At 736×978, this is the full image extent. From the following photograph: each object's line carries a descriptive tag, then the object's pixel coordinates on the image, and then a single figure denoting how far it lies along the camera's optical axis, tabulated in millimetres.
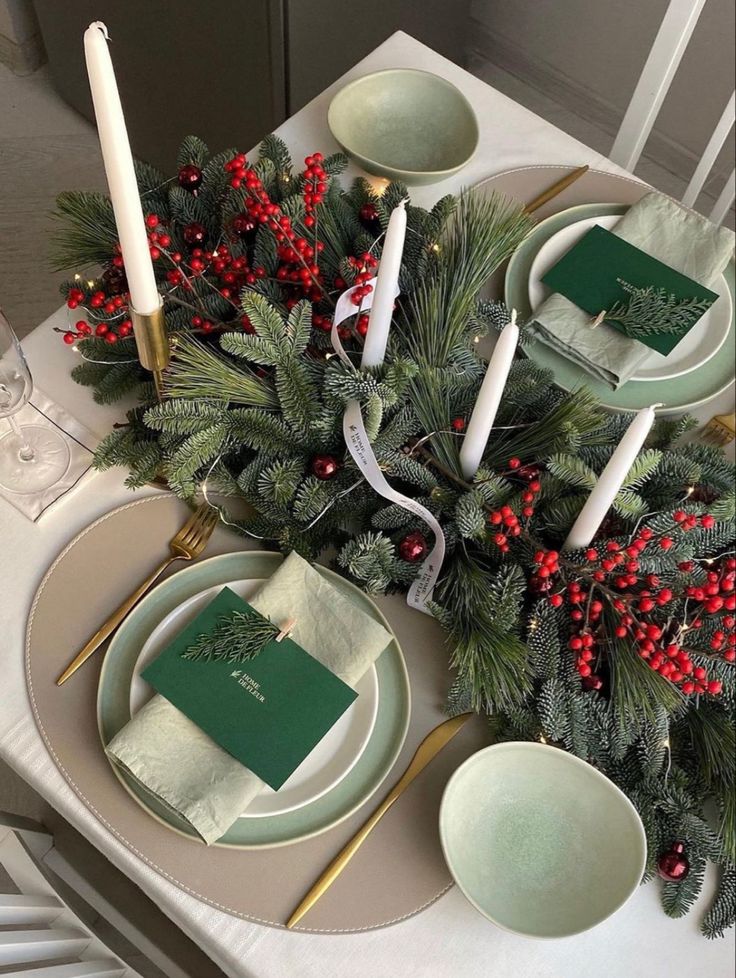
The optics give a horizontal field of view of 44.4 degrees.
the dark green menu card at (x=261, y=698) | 722
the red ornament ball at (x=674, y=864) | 747
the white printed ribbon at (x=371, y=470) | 754
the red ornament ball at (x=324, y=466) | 782
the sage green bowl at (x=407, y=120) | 1062
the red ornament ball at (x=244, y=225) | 861
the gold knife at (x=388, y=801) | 705
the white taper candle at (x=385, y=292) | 671
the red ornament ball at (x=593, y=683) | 769
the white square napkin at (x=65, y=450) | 837
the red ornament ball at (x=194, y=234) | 876
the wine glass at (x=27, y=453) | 803
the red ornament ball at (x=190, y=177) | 907
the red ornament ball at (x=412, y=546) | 789
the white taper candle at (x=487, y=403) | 656
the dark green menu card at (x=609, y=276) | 958
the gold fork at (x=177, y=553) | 774
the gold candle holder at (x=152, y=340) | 694
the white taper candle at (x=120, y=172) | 512
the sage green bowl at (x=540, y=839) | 722
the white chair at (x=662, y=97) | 1158
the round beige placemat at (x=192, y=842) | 707
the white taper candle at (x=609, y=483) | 641
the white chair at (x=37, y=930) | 835
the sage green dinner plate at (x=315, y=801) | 717
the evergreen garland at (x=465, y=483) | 757
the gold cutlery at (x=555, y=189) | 1055
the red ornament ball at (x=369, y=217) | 911
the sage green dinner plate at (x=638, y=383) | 934
